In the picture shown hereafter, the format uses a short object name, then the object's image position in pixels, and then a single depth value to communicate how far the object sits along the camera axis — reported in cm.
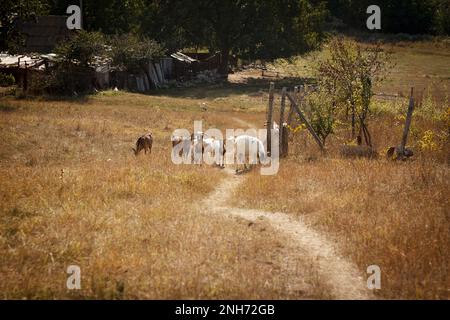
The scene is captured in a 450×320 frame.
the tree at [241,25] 5312
